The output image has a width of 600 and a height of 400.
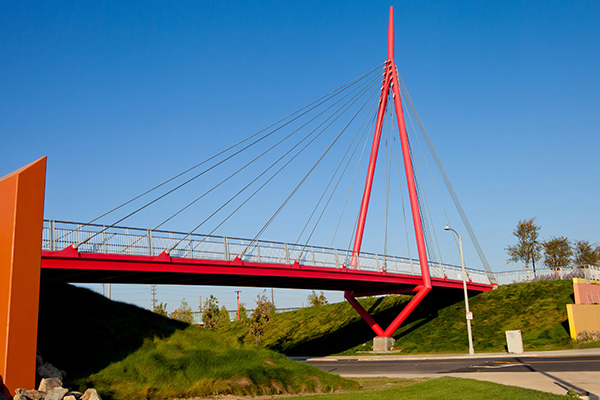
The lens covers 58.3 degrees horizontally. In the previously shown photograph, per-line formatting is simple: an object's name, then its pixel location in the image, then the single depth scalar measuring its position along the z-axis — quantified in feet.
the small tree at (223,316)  214.90
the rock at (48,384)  41.86
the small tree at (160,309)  215.53
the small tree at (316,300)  258.00
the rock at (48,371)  45.44
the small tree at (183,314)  256.54
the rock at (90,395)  41.73
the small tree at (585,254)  235.20
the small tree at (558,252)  234.79
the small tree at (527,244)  227.61
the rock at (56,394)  40.09
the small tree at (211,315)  197.36
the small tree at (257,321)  166.40
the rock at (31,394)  39.81
